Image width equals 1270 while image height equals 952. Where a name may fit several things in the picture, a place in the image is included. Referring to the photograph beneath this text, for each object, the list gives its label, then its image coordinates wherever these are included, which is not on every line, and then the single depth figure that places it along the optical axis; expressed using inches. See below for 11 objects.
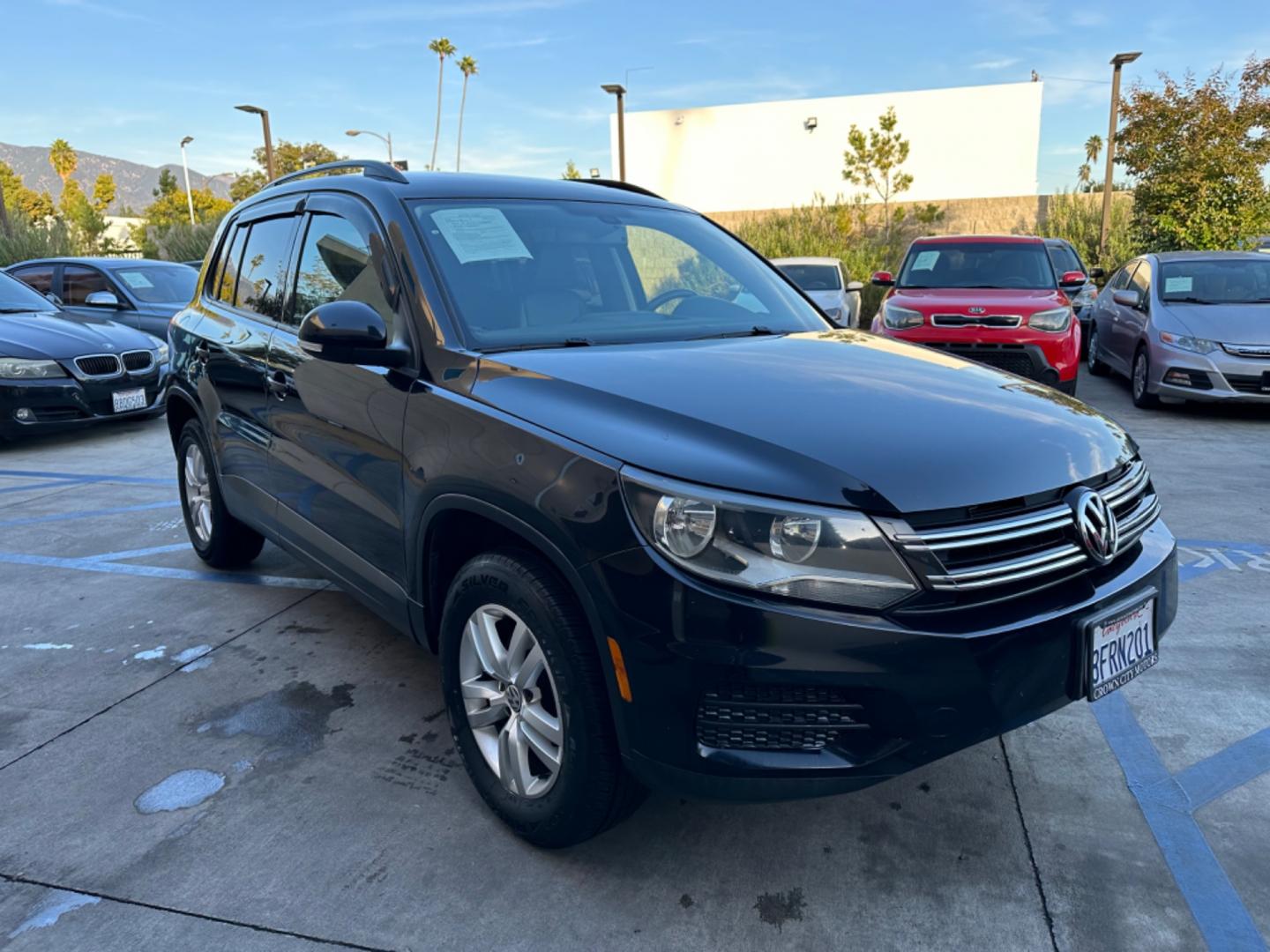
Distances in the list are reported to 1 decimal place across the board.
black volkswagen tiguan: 76.0
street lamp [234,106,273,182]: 985.5
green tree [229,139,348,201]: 2298.8
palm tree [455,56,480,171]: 2311.8
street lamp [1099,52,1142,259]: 717.9
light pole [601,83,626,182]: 918.4
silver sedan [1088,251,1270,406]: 324.2
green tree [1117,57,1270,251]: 642.8
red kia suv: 322.7
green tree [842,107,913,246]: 1097.1
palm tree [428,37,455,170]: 2206.0
